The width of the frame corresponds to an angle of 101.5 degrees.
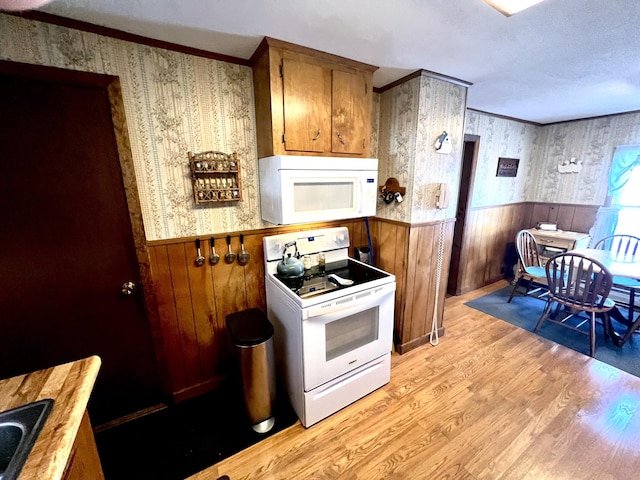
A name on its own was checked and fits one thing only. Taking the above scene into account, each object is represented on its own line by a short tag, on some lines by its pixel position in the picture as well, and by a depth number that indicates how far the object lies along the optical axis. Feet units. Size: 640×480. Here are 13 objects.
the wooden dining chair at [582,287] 7.50
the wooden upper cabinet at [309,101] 5.04
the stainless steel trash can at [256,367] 5.21
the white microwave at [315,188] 5.20
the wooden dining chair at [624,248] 8.26
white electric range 5.16
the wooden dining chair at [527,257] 10.59
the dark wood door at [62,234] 4.25
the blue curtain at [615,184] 10.27
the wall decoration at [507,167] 11.48
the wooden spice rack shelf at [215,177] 5.43
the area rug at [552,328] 7.52
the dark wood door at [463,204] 10.45
